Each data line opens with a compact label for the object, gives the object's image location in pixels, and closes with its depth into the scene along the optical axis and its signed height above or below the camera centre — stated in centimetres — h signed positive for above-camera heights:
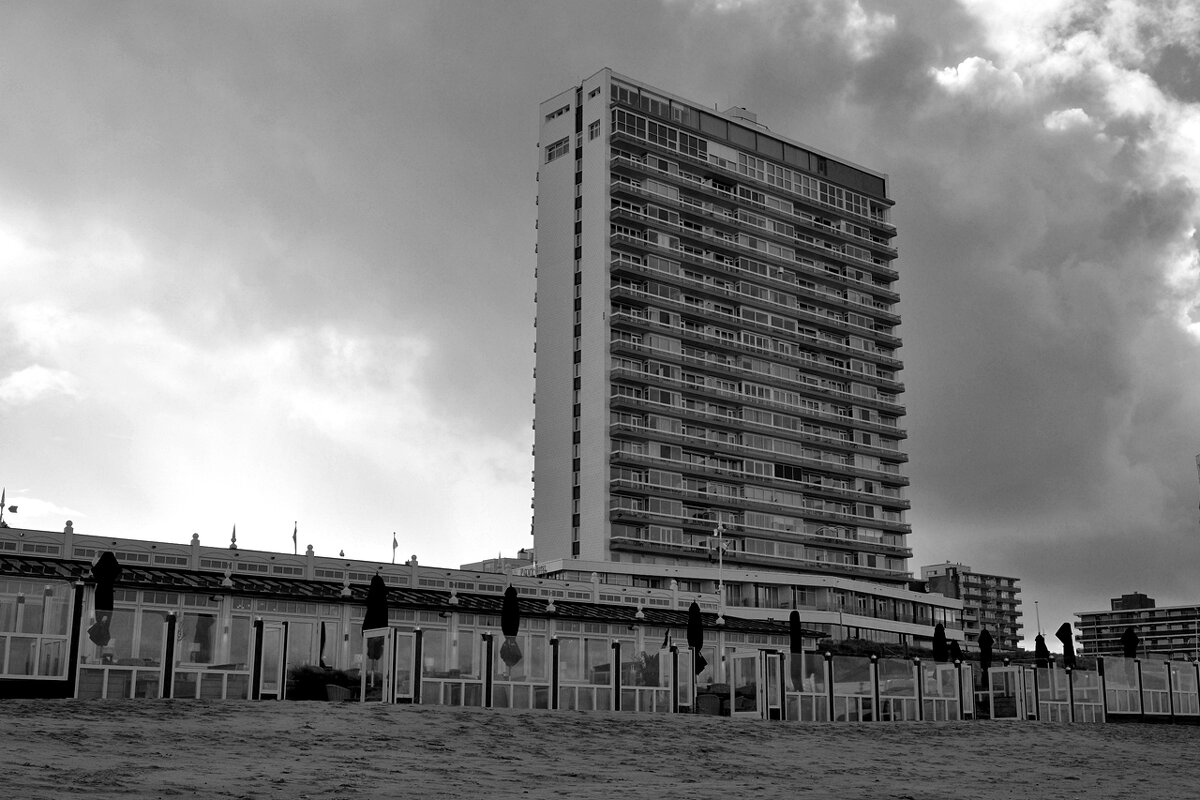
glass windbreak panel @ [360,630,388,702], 3794 +62
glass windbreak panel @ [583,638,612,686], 4147 +81
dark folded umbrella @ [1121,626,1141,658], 6674 +259
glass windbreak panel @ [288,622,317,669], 3953 +125
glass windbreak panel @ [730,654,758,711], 4512 +32
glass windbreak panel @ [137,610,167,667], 3547 +122
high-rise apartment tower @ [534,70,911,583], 12800 +3375
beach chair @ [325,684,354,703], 3934 -18
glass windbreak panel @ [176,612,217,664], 3609 +117
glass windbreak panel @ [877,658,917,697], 4894 +55
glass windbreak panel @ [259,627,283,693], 3766 +74
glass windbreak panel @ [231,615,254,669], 3691 +108
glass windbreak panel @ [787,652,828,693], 4612 +64
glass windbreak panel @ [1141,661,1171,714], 6042 +37
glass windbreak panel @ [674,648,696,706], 4359 +41
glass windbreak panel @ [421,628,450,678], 3869 +84
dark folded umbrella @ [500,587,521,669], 3975 +175
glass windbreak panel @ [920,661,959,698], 5056 +50
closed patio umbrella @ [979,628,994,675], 5593 +190
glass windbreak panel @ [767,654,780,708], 4547 +38
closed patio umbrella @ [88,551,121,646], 3434 +216
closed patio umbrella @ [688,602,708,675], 4675 +208
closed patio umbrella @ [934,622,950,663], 6345 +228
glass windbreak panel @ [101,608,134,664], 3469 +111
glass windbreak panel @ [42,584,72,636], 3312 +172
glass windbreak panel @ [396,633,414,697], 3784 +60
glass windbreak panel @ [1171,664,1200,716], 6228 +35
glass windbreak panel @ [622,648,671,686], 4262 +63
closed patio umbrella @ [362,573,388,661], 3775 +204
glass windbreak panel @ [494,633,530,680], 3953 +86
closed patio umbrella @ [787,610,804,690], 4612 +81
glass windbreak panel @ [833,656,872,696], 4728 +59
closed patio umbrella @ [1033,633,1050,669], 6014 +205
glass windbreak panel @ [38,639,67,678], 3278 +57
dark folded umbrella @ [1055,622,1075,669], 5953 +221
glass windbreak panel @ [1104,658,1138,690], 5844 +95
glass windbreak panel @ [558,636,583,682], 4072 +88
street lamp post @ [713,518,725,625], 7393 +1207
